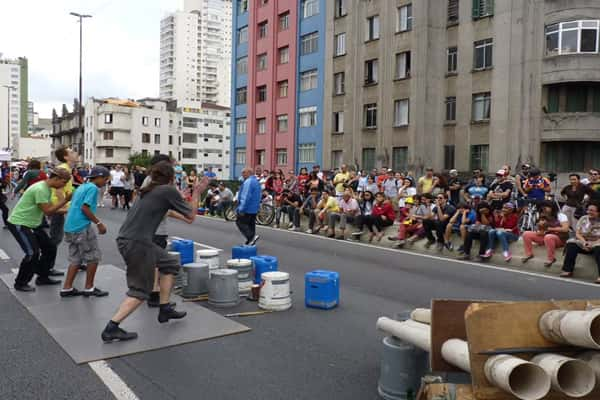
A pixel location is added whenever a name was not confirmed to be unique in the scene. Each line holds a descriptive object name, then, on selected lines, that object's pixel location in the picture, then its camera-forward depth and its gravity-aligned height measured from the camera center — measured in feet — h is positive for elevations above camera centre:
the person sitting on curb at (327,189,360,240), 51.88 -3.24
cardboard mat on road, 18.34 -5.60
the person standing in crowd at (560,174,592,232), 43.95 -1.04
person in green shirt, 24.79 -2.15
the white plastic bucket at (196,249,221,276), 27.46 -4.02
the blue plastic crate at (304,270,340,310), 23.85 -4.75
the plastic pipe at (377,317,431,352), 13.94 -3.96
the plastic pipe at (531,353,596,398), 11.14 -3.88
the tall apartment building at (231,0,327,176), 140.05 +25.98
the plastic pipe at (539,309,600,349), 11.24 -2.99
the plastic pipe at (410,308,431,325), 14.74 -3.63
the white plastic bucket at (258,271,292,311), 23.49 -4.83
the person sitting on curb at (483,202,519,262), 39.11 -3.42
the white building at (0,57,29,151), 547.08 +85.48
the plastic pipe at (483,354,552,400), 10.95 -3.91
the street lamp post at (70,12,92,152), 129.39 +29.46
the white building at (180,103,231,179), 347.97 +25.01
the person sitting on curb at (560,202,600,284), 33.94 -3.44
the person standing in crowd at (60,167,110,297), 24.06 -2.45
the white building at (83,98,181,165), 302.45 +25.85
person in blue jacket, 40.04 -1.92
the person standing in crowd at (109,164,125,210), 75.15 -1.36
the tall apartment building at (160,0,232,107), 572.92 +131.35
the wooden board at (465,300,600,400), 11.57 -3.21
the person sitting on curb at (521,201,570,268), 36.63 -3.36
